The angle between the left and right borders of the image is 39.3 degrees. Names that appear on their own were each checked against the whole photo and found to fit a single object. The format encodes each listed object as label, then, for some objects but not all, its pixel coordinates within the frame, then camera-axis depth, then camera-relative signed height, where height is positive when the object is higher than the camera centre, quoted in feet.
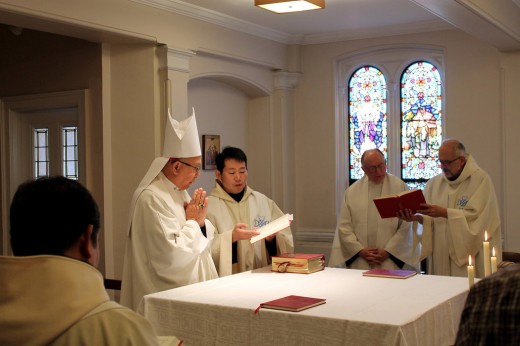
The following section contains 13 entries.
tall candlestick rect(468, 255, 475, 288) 12.17 -1.90
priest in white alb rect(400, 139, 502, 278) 20.67 -1.59
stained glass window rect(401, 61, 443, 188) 27.84 +1.57
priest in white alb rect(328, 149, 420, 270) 20.95 -2.00
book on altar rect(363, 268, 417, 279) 15.52 -2.41
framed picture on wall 26.78 +0.57
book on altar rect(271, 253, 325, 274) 16.42 -2.26
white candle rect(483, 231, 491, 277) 12.75 -1.73
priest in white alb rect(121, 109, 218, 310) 15.43 -1.35
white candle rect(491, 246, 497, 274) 12.90 -1.83
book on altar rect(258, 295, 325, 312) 12.22 -2.39
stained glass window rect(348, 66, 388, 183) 28.99 +1.98
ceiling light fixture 18.74 +4.18
